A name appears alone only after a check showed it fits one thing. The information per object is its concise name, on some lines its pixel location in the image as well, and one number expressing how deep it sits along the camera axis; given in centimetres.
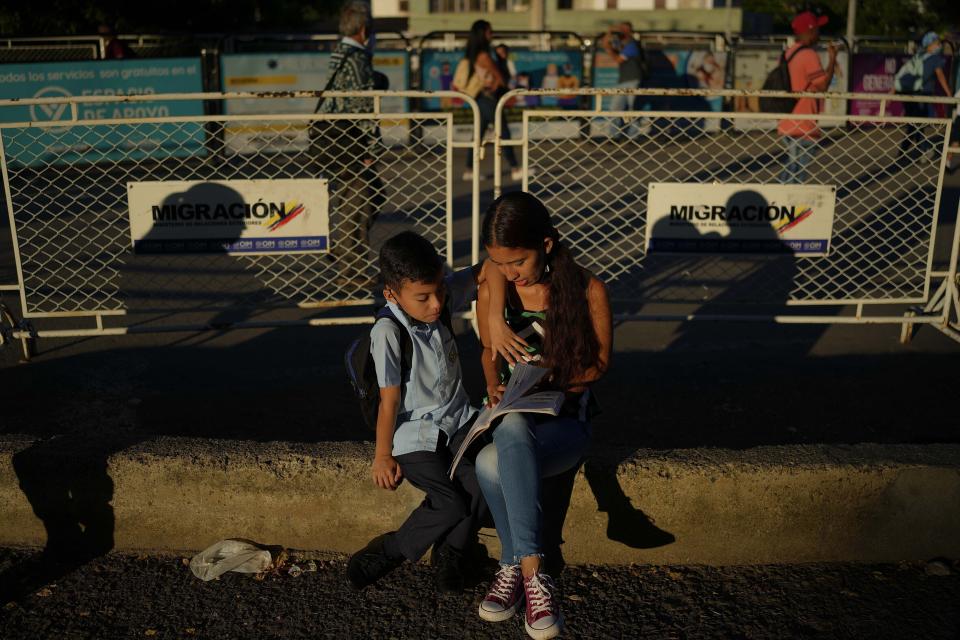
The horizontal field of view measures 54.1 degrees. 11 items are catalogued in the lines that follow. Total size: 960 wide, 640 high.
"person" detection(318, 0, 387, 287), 626
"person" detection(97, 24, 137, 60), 1321
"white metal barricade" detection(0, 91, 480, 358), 518
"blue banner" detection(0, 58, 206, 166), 1198
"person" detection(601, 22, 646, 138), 1484
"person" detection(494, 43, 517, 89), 1212
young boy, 328
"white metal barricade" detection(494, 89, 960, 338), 540
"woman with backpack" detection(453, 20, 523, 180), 1091
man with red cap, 911
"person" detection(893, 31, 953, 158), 1320
